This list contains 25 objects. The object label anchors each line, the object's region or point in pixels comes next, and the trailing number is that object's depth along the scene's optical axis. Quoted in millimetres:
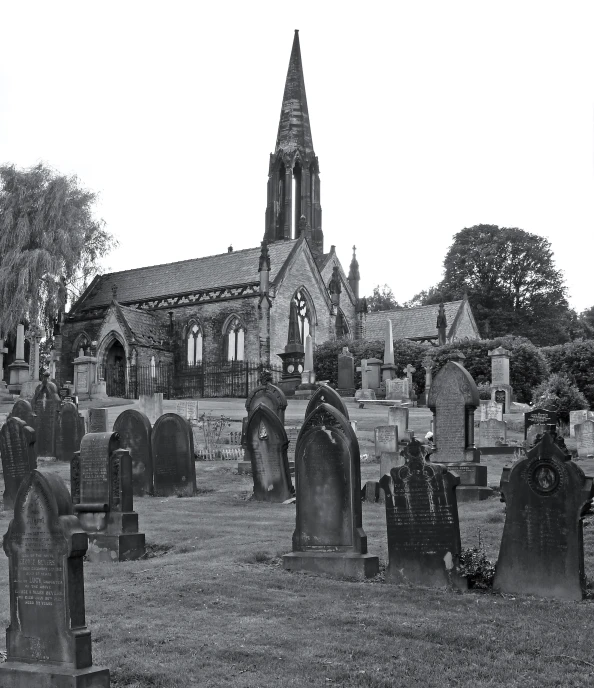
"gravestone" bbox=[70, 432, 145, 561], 11125
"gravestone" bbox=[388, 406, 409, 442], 21378
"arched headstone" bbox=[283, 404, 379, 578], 9586
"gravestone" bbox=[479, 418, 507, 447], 20594
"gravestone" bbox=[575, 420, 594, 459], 19203
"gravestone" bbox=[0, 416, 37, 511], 15422
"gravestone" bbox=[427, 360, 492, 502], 14961
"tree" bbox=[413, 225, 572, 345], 66812
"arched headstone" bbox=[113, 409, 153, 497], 15664
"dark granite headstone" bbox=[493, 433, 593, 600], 8469
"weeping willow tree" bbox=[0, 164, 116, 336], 47750
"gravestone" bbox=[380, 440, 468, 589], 8984
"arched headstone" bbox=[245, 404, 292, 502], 14969
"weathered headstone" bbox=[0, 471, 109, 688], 6293
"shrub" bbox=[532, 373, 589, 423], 27000
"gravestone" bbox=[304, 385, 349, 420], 11912
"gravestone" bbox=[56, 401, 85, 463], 20891
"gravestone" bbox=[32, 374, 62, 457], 21375
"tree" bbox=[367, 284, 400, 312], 90438
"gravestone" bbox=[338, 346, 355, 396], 40969
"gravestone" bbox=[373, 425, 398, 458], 18750
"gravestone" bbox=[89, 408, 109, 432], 20859
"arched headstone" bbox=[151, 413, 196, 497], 15703
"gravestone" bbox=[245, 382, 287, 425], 17766
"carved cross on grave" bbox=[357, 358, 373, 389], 39162
